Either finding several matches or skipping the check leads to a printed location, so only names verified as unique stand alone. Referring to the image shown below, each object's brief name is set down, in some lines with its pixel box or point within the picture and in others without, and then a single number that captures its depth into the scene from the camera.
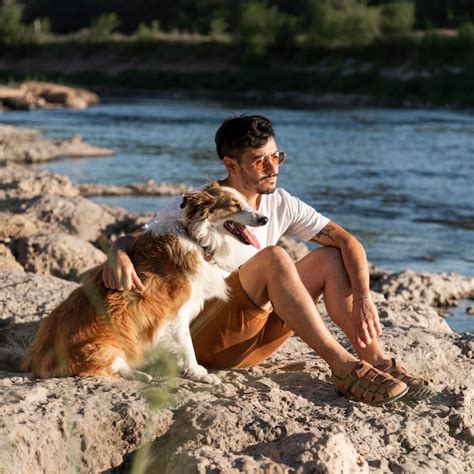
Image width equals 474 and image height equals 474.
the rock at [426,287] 8.98
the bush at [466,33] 44.66
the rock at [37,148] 19.14
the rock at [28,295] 5.69
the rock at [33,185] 12.45
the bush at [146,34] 58.97
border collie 4.39
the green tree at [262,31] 52.34
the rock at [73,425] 3.85
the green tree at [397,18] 50.19
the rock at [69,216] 9.77
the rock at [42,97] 34.16
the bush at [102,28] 62.25
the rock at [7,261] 7.16
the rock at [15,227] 8.56
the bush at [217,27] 60.83
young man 4.50
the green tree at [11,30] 65.00
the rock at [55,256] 7.75
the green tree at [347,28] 50.78
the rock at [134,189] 15.27
